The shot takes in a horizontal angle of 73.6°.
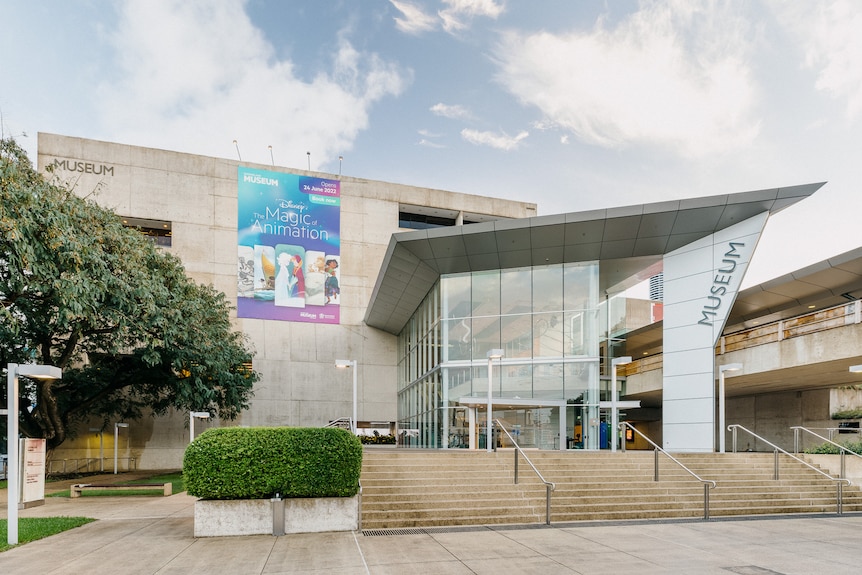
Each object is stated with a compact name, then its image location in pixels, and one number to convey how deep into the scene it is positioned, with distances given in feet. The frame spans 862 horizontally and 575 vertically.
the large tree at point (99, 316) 45.80
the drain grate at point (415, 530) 34.22
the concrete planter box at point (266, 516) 33.04
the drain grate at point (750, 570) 24.73
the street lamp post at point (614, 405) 62.59
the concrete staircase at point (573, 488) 38.47
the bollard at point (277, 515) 33.53
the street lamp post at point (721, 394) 57.57
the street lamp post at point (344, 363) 63.67
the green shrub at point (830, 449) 54.39
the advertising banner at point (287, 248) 108.88
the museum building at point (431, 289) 64.39
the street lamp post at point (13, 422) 30.68
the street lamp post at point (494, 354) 55.01
